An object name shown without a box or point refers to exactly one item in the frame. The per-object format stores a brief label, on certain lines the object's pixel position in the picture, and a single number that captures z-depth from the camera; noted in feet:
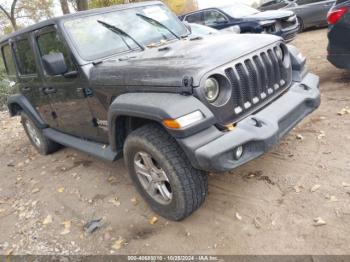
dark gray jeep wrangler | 8.63
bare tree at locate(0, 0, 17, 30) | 62.13
